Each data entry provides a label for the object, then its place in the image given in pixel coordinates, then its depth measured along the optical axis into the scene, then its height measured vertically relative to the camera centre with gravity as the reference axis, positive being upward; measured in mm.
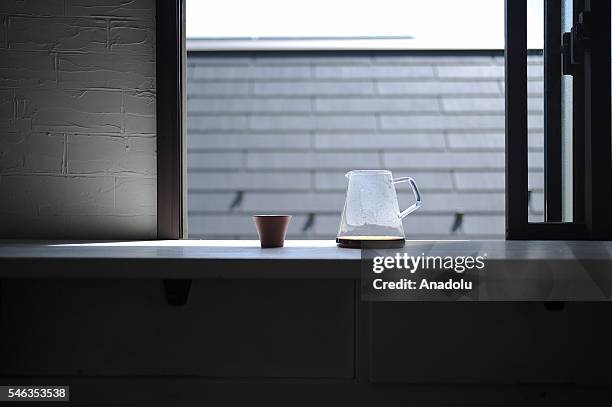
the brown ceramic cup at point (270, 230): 1344 -52
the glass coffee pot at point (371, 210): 1320 -11
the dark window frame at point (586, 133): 1483 +161
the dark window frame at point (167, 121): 1547 +204
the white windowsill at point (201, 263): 1083 -98
